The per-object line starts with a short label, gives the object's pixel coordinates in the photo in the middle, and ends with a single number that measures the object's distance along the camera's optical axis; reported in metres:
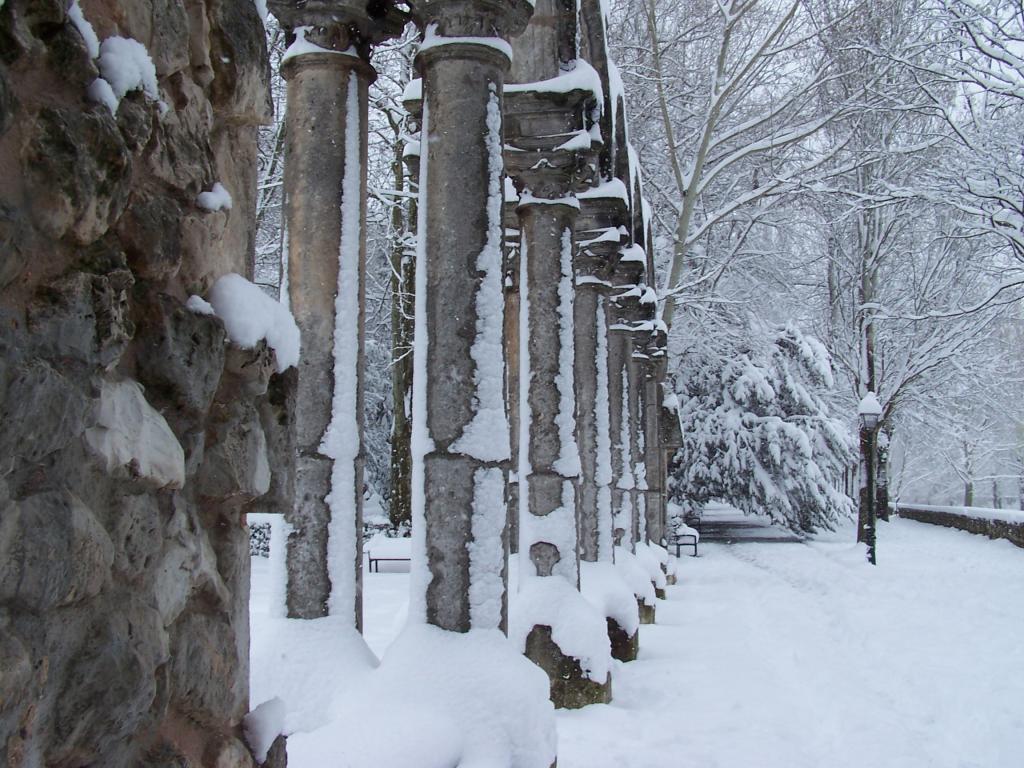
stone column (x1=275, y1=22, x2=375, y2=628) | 4.94
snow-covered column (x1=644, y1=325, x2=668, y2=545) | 18.09
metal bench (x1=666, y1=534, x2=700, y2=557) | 21.34
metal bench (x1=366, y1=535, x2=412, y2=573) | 16.02
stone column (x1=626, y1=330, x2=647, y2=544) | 14.53
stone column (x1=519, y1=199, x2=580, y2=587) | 7.42
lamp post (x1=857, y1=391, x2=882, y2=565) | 17.08
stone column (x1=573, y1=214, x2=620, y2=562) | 9.78
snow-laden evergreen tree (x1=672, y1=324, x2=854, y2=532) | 24.36
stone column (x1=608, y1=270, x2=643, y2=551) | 12.42
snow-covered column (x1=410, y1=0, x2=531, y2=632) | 4.80
